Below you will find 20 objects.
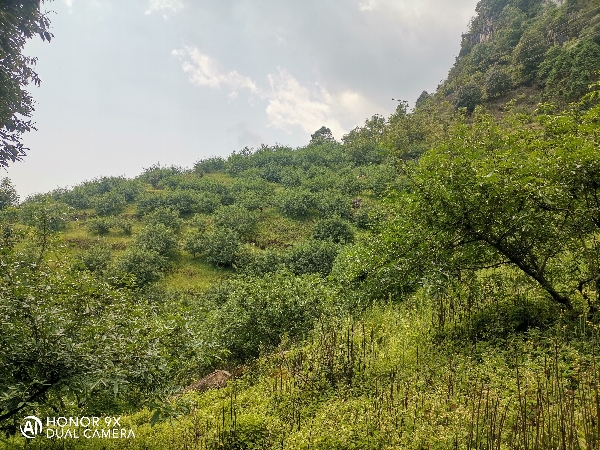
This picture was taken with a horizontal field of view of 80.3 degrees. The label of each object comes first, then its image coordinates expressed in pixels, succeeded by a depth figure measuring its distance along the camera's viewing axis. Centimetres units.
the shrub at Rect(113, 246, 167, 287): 3247
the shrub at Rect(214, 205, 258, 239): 4416
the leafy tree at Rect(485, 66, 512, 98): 6047
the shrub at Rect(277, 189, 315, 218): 4859
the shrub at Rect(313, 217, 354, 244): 3941
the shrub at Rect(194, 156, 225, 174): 7569
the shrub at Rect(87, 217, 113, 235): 4388
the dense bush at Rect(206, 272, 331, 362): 1370
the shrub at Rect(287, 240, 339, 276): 3241
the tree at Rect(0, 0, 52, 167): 985
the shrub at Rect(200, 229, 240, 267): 3744
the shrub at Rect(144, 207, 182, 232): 4453
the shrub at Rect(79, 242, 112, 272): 3250
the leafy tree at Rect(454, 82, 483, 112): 6381
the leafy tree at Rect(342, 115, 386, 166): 6350
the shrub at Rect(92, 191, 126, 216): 5128
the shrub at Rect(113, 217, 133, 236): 4472
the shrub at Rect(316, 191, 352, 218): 4588
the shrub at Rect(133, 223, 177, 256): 3753
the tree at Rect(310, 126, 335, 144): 8988
